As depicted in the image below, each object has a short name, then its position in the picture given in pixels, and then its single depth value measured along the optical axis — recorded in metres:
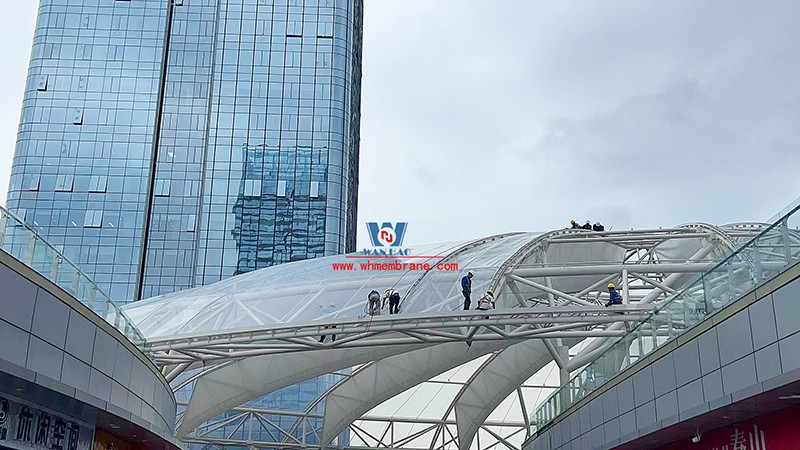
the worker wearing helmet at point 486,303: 28.88
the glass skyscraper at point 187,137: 86.06
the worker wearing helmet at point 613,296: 29.67
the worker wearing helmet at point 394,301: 29.86
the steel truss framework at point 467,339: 28.16
